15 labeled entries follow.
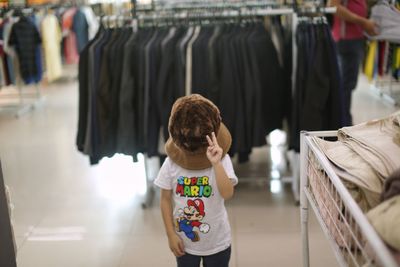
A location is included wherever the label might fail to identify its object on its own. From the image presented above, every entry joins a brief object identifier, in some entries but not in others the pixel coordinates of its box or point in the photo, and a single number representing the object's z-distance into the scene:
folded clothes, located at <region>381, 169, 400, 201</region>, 1.10
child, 1.55
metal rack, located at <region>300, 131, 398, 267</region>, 0.97
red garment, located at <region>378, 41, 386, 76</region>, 4.70
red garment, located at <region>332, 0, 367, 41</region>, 2.75
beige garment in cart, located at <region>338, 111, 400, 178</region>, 1.26
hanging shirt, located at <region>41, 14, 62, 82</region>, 6.13
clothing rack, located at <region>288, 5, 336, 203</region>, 2.87
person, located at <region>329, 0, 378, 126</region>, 2.76
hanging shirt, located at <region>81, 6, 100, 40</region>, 6.84
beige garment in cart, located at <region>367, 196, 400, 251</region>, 0.98
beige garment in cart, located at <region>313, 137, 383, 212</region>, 1.23
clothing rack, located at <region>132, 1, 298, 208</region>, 3.05
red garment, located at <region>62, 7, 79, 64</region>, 6.65
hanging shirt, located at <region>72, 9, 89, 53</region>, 6.71
